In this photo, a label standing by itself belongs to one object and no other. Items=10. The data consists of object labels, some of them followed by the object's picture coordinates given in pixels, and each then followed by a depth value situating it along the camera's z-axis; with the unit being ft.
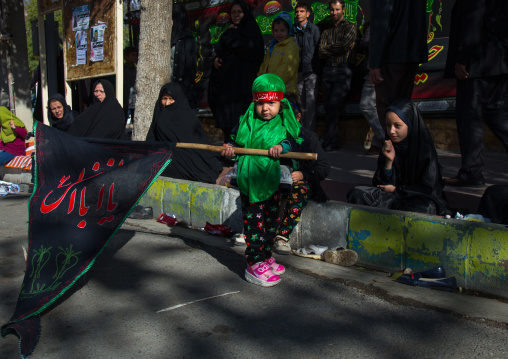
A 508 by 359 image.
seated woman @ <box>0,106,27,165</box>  28.78
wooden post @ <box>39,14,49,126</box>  33.22
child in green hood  11.94
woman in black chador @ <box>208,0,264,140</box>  23.30
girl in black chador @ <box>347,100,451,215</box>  13.38
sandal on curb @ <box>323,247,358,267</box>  13.35
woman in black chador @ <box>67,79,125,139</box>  22.81
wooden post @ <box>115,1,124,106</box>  25.62
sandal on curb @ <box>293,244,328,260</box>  14.06
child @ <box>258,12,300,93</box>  23.32
